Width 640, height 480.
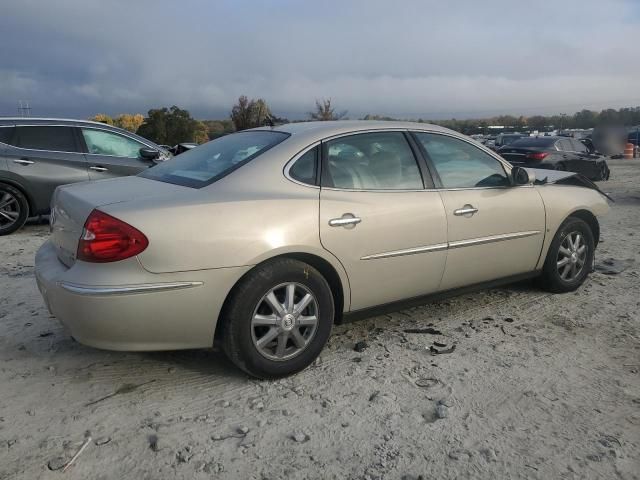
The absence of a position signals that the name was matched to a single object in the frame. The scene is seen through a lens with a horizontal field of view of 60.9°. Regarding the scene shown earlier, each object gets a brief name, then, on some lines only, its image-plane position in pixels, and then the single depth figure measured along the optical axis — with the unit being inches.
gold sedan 112.3
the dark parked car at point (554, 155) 555.2
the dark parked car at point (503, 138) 934.5
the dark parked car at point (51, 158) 296.2
